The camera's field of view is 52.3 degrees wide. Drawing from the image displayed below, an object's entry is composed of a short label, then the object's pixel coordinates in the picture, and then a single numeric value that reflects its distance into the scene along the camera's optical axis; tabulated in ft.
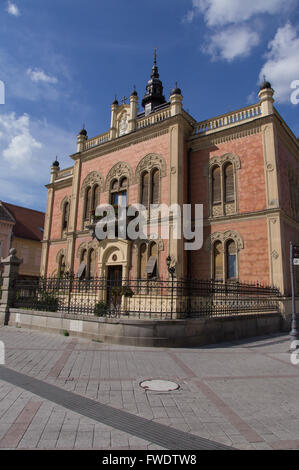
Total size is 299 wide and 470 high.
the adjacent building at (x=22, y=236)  116.37
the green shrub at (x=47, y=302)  42.55
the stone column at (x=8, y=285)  44.97
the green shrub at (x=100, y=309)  34.79
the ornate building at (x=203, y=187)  55.36
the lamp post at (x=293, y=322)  33.81
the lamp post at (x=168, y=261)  56.48
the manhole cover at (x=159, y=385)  18.28
